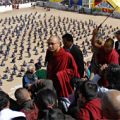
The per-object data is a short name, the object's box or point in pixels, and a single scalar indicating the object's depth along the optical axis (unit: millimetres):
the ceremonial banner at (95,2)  47328
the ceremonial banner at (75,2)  52350
